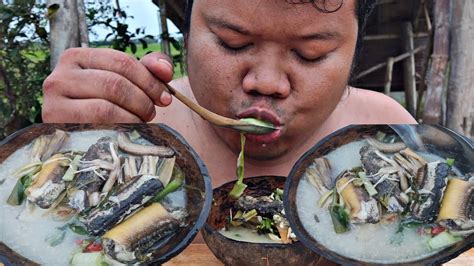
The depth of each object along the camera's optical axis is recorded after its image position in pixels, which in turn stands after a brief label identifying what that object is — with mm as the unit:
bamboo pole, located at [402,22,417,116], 1775
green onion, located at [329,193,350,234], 342
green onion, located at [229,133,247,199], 394
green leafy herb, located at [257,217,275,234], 392
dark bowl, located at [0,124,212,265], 308
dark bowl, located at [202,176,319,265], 327
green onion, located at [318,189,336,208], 351
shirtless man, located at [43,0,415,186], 387
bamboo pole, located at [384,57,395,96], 1747
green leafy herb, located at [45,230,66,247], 317
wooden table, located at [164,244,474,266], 422
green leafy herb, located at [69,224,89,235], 323
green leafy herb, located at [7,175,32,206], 333
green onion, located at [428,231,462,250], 326
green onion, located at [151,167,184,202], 337
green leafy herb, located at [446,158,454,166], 351
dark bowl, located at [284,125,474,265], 318
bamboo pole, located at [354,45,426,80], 1766
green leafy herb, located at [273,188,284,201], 418
